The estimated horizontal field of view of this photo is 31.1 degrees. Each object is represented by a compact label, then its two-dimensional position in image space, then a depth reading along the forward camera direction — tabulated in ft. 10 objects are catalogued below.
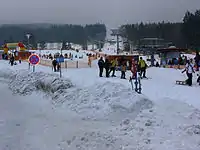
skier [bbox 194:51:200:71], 94.01
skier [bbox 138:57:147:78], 80.35
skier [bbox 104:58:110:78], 81.51
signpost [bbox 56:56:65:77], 101.23
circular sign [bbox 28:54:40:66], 87.79
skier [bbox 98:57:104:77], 82.03
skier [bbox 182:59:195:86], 65.57
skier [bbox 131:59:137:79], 63.77
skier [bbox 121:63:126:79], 78.83
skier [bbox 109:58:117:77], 84.17
